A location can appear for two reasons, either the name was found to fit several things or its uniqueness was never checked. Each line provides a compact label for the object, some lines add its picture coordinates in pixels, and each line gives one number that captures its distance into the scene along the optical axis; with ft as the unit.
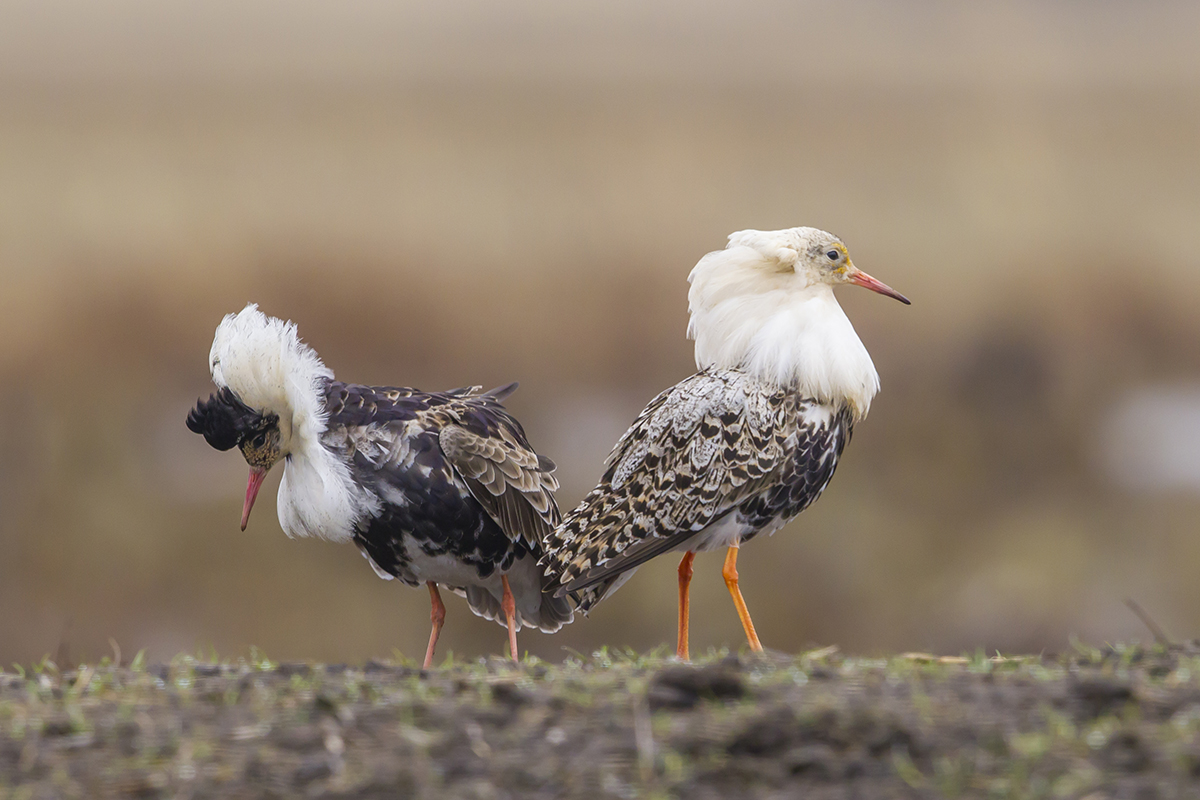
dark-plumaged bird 59.21
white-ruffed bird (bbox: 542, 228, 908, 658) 54.44
